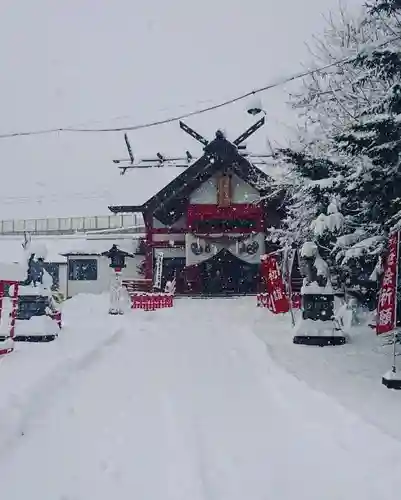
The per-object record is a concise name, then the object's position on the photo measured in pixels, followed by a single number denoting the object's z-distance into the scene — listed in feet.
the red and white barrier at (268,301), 60.39
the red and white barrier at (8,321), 30.01
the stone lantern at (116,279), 61.26
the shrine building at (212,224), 90.79
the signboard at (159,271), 86.07
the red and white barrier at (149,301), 67.67
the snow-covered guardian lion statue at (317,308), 33.24
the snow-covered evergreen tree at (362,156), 21.38
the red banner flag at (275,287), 52.42
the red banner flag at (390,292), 22.40
